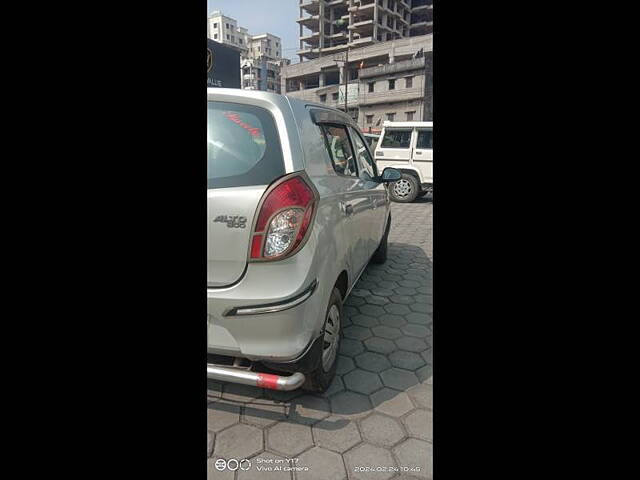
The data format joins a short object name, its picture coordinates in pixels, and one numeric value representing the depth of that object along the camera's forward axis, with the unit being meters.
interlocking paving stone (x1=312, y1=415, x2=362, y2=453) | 1.57
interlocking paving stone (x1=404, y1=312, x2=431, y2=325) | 2.78
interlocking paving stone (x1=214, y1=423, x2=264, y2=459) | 1.53
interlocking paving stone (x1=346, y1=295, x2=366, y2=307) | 3.08
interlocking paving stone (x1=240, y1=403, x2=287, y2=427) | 1.71
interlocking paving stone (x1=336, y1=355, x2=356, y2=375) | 2.13
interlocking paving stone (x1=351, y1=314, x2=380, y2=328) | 2.73
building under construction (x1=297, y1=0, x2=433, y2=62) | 42.25
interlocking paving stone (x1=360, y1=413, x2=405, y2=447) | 1.60
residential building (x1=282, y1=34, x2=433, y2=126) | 34.91
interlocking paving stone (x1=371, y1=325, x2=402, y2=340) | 2.55
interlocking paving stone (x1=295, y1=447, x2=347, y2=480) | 1.42
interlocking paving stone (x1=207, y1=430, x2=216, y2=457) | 1.53
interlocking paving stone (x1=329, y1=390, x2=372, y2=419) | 1.77
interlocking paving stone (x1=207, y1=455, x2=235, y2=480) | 1.43
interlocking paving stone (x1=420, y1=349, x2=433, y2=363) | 2.26
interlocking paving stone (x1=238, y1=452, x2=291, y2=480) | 1.43
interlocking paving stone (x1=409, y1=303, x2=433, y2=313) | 2.99
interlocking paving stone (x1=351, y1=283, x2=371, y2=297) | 3.27
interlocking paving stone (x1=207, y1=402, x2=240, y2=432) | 1.69
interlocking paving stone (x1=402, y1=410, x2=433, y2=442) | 1.63
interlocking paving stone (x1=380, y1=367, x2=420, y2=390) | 2.01
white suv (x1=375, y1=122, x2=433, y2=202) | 8.36
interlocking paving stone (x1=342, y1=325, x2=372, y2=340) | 2.54
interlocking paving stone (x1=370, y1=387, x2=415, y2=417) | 1.79
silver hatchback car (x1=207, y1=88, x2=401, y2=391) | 1.41
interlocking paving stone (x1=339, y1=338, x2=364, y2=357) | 2.34
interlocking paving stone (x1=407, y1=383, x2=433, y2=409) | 1.86
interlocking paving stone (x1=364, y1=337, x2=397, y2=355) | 2.37
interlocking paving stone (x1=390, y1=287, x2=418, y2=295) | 3.35
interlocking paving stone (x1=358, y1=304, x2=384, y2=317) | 2.91
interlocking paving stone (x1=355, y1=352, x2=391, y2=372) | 2.17
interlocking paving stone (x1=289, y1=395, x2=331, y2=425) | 1.72
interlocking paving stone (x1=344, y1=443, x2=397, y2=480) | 1.44
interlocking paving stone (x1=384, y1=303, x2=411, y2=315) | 2.94
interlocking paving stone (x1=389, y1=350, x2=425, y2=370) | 2.20
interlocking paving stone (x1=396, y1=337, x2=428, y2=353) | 2.39
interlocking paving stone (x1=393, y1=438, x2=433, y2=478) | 1.46
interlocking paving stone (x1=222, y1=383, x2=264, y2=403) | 1.86
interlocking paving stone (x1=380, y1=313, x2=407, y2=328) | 2.73
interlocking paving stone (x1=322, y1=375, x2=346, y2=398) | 1.91
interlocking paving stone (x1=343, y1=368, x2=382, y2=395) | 1.97
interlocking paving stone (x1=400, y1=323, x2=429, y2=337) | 2.59
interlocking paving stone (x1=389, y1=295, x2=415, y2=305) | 3.14
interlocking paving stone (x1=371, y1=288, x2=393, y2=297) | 3.31
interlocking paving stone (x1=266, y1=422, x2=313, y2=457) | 1.54
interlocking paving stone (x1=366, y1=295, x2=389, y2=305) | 3.11
